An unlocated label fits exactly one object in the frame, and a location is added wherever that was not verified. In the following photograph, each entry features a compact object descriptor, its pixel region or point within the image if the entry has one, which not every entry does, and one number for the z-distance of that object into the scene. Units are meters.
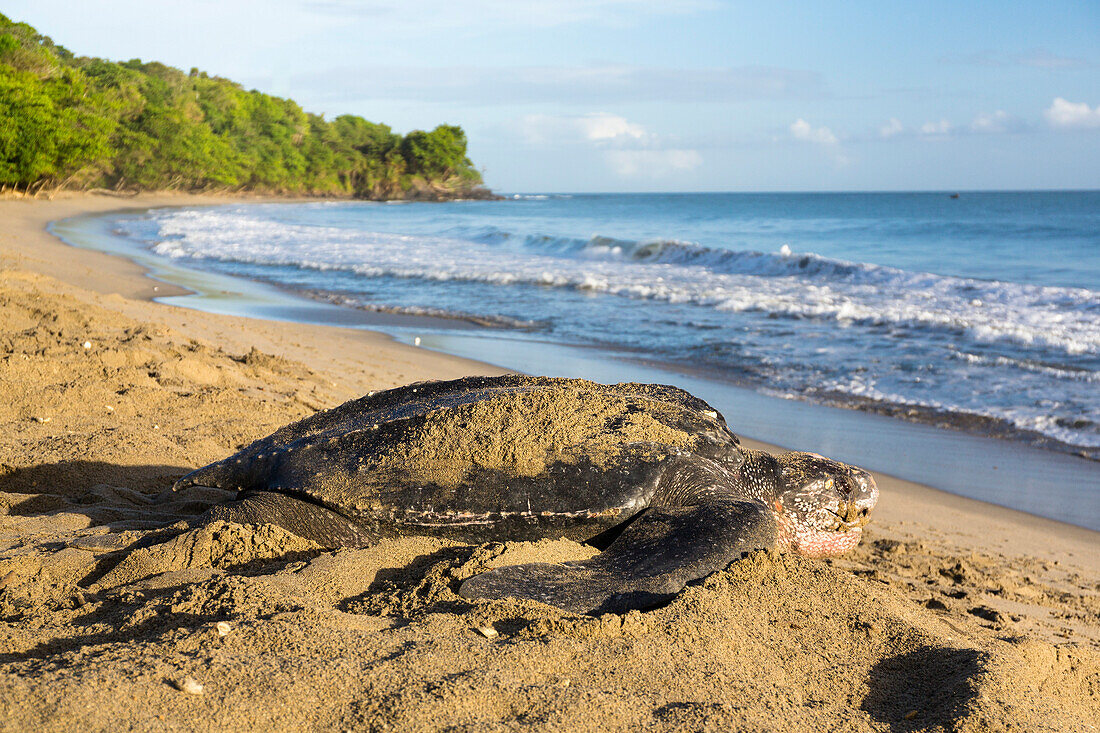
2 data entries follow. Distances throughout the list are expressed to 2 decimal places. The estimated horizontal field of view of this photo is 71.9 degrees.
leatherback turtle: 2.52
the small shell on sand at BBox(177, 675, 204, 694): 1.53
